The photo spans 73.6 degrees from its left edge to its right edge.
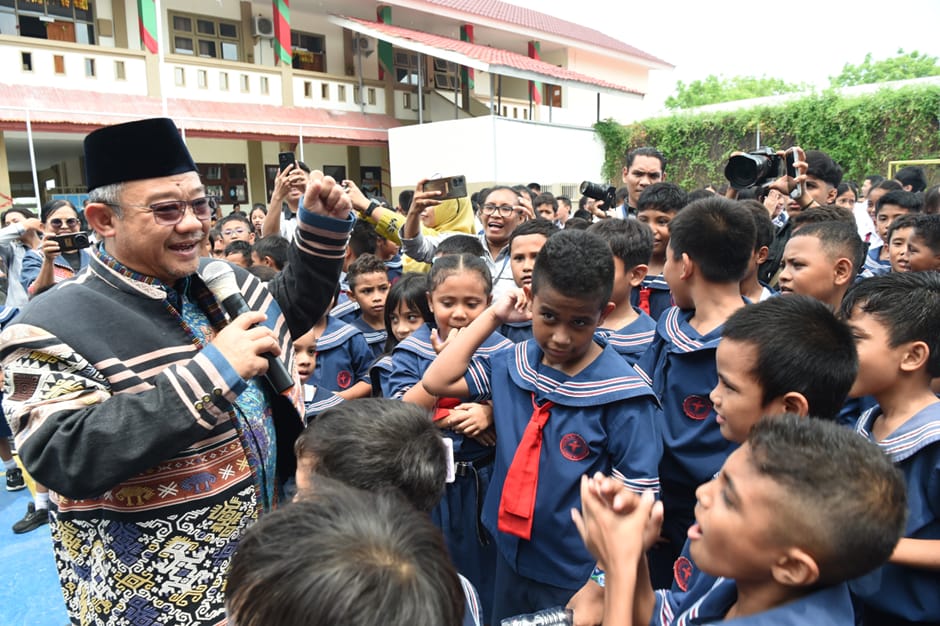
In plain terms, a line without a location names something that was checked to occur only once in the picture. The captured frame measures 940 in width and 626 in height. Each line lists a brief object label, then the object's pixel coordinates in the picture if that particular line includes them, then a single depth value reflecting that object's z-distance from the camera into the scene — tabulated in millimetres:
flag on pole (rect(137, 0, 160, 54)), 10969
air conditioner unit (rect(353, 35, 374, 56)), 14111
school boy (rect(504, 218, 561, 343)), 2803
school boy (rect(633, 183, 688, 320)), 3246
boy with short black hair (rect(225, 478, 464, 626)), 794
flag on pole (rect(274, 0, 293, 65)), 12656
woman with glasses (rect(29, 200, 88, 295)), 4457
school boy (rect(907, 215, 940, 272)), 2893
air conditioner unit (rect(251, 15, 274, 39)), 12805
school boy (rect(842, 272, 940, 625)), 1462
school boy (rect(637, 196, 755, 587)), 2062
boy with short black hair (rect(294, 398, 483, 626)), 1353
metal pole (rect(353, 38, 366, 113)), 14188
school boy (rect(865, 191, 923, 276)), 4275
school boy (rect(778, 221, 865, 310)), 2543
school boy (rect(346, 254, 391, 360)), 3293
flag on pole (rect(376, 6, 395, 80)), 14391
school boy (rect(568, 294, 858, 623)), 1519
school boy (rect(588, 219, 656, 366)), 2504
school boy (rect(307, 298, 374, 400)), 2973
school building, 10508
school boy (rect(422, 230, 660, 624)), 1768
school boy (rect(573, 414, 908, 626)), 1041
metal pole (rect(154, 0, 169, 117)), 10003
